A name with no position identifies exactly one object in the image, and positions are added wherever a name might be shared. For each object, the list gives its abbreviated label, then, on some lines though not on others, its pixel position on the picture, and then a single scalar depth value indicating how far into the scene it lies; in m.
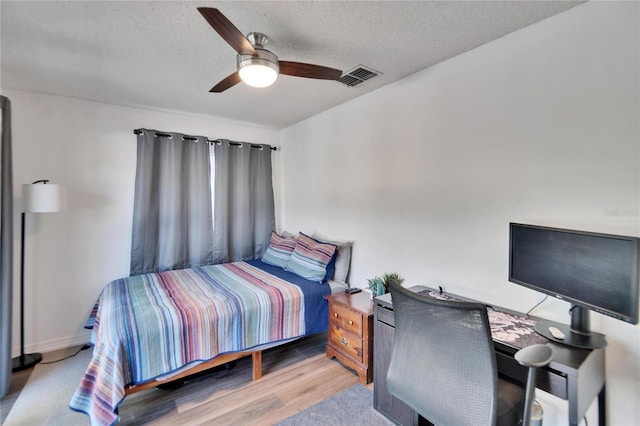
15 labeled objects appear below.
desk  1.20
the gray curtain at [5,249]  2.18
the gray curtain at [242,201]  3.72
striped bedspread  1.78
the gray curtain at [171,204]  3.25
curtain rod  3.25
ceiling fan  1.52
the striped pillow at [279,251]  3.43
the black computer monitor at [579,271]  1.20
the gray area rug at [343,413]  1.96
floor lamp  2.50
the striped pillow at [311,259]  2.94
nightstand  2.35
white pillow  3.07
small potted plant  2.46
